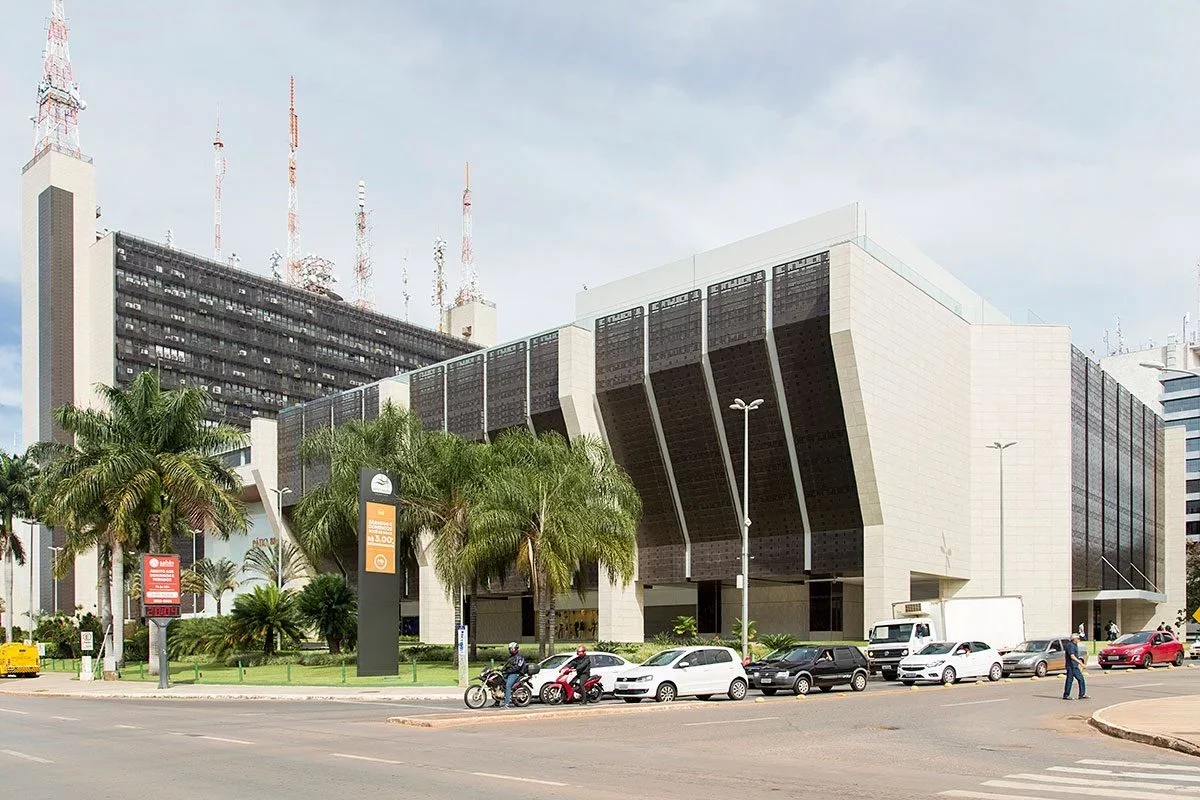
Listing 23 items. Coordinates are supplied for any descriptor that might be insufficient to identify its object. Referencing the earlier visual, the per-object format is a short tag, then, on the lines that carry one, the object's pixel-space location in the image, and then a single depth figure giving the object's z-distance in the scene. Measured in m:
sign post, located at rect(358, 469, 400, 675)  43.44
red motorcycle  31.83
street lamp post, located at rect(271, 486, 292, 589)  91.12
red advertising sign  45.81
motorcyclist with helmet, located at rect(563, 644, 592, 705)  31.88
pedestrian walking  30.59
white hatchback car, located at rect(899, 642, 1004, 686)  39.44
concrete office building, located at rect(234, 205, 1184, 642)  59.84
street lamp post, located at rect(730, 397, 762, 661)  46.00
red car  48.50
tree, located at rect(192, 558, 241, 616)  98.88
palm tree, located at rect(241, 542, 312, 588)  88.12
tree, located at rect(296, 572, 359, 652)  55.91
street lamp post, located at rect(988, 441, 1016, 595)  60.09
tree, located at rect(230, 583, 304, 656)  55.53
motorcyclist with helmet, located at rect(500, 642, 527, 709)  30.42
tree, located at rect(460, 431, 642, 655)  45.38
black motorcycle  30.47
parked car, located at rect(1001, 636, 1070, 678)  44.03
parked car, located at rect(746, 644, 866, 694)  34.66
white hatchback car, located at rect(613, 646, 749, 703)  32.16
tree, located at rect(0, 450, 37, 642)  81.00
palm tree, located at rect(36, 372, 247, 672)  52.50
